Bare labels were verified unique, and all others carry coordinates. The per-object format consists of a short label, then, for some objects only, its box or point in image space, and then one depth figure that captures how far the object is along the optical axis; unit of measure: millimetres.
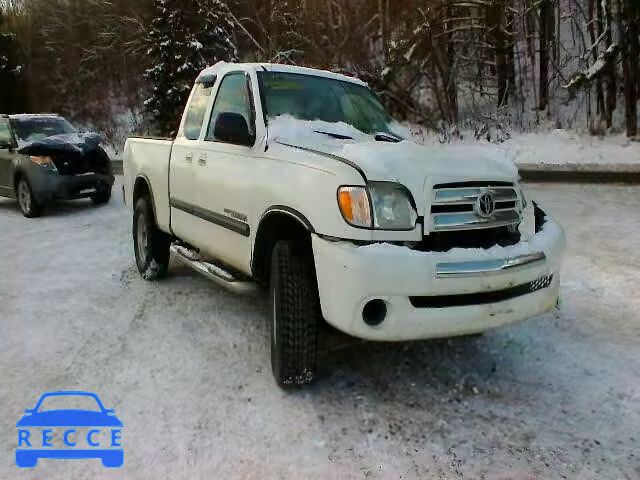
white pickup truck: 2955
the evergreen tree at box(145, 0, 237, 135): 21234
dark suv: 9547
